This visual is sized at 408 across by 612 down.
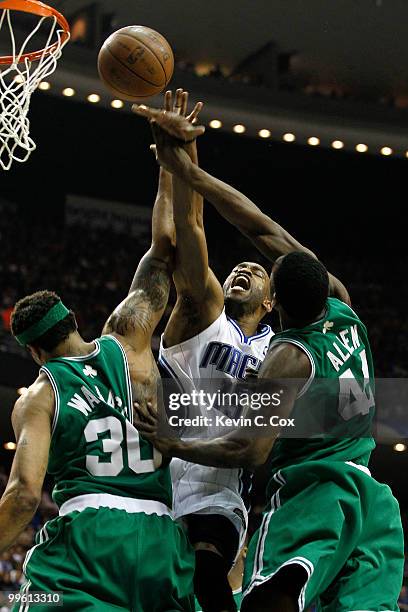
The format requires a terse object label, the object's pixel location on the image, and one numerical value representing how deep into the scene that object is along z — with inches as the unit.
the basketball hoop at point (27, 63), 259.4
